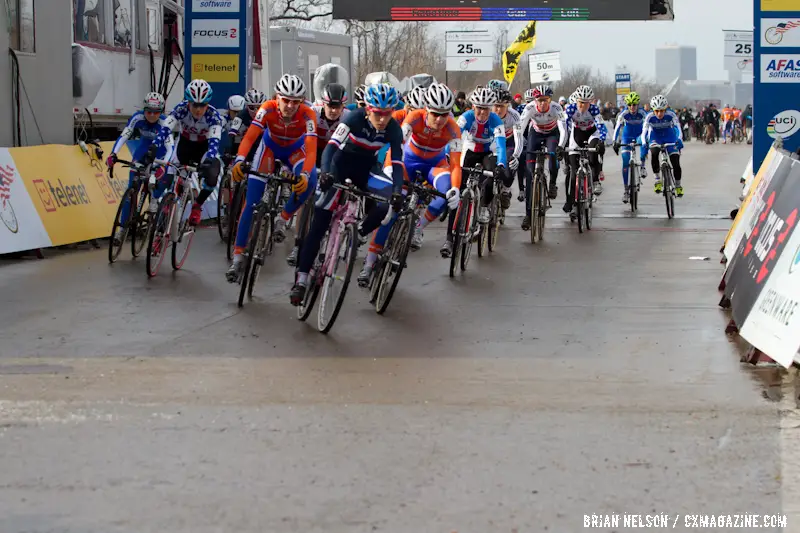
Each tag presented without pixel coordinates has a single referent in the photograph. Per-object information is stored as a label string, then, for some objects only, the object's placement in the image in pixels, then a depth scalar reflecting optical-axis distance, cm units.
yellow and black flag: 4034
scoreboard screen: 3080
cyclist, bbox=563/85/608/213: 2061
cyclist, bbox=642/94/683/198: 2130
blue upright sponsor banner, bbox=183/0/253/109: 2283
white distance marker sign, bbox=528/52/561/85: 4378
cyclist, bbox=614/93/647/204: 2280
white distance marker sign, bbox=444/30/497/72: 4206
